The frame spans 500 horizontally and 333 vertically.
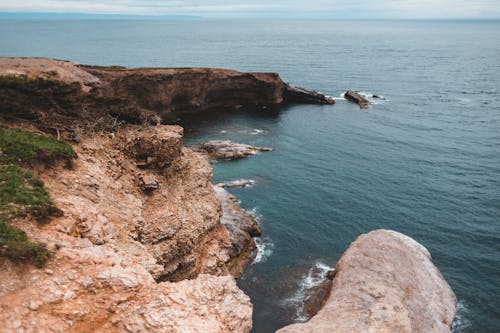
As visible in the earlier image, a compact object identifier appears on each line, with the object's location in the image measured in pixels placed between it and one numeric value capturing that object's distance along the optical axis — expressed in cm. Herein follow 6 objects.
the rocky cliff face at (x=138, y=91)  2823
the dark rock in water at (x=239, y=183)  5638
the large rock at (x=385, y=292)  2644
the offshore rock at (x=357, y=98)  9808
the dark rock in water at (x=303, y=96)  10269
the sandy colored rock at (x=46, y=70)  3522
